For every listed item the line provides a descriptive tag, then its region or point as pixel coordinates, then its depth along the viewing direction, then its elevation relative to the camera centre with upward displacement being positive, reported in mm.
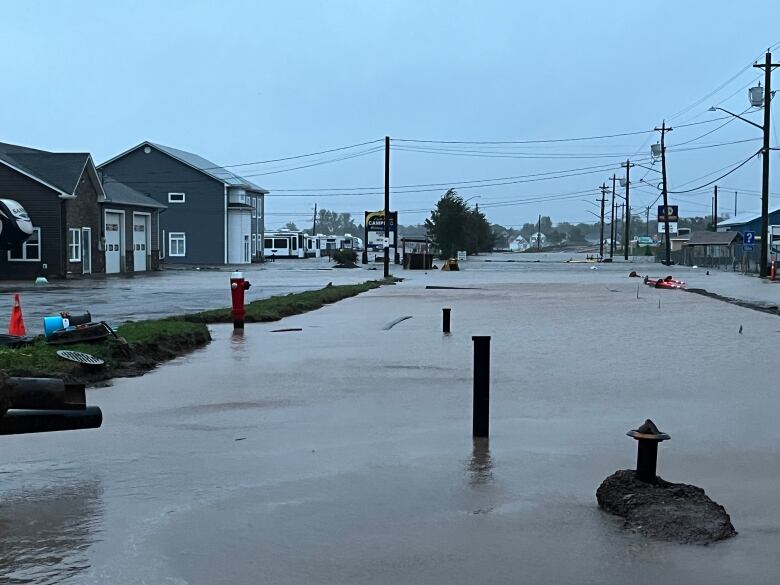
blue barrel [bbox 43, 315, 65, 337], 13297 -1178
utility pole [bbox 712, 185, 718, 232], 118938 +3055
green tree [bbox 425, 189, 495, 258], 102938 +1126
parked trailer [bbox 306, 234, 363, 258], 118812 -1016
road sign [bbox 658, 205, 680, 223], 87062 +2044
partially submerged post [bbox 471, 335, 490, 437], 8398 -1267
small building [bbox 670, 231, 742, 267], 75812 -1082
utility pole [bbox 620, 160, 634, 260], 103606 +2818
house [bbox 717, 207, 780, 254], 70938 +985
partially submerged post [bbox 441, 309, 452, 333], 18156 -1532
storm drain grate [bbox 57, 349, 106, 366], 10775 -1312
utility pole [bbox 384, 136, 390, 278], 52750 +2340
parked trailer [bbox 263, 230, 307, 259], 109062 -932
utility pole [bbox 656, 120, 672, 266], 86200 +5982
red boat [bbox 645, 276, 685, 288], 36750 -1762
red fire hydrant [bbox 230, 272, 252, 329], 18469 -1108
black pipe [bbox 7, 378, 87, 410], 6148 -985
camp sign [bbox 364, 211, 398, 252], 69500 +921
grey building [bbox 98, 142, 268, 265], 79625 +2934
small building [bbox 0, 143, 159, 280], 47938 +1350
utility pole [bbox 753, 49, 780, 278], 50531 +3747
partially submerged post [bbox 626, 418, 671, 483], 6148 -1318
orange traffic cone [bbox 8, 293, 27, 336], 16094 -1377
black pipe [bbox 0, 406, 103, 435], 6270 -1165
